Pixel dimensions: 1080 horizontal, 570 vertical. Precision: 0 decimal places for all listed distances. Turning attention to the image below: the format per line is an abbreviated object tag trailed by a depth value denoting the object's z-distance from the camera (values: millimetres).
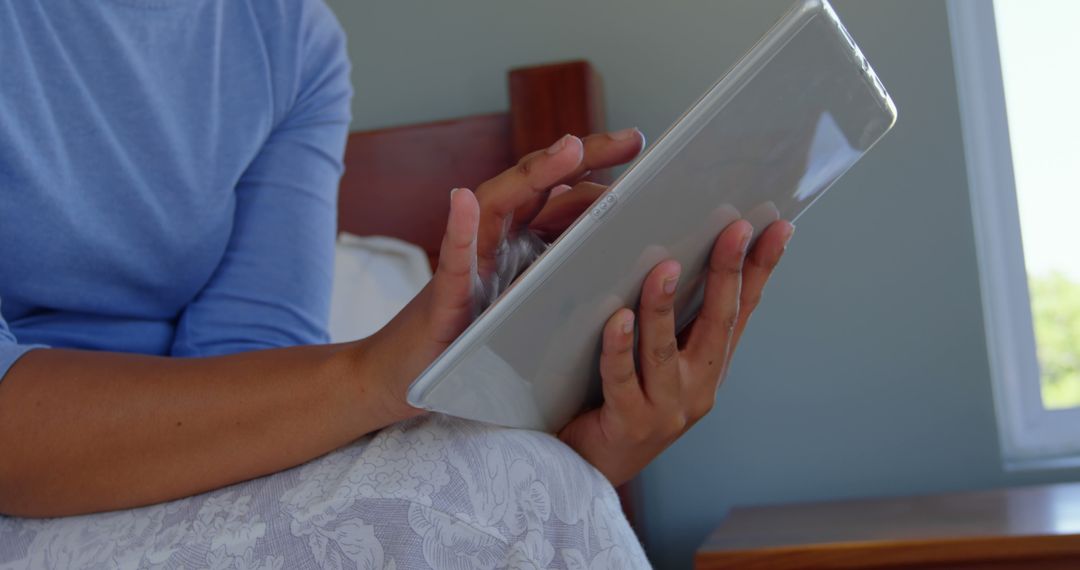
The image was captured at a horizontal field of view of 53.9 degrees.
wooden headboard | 1804
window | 1827
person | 526
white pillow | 1649
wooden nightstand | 1266
